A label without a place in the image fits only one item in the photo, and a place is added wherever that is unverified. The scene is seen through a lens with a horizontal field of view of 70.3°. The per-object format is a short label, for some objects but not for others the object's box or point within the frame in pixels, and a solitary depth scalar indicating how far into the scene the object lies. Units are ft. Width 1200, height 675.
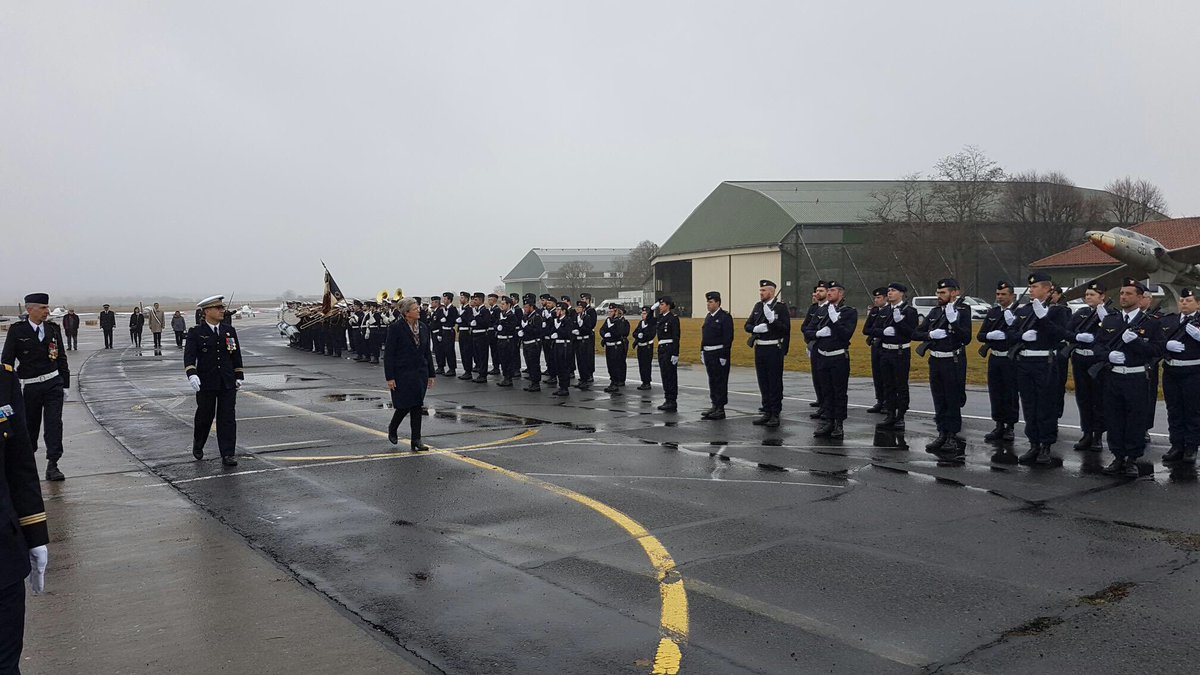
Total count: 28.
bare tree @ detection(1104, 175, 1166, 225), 197.67
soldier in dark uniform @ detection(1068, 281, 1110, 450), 32.04
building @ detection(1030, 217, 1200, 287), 158.92
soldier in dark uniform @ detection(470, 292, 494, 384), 68.44
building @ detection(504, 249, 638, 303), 348.38
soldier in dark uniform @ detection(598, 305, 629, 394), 59.11
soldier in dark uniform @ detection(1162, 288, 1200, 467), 29.32
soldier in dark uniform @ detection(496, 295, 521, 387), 64.34
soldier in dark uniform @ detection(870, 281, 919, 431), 37.81
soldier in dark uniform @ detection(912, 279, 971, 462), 32.35
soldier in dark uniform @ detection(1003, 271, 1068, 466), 30.04
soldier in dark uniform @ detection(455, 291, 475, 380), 69.82
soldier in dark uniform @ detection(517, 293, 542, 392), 60.03
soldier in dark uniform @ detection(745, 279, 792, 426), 40.47
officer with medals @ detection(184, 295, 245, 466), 32.27
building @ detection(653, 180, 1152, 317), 194.70
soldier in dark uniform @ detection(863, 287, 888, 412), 40.47
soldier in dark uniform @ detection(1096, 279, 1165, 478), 27.71
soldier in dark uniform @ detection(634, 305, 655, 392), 56.39
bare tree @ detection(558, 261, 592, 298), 342.23
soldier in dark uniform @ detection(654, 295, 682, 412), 48.03
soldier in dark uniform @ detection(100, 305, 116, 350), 133.18
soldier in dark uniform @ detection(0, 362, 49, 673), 10.43
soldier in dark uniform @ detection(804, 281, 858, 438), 36.63
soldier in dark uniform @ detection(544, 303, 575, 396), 57.62
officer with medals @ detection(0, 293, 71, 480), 29.35
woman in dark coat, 35.14
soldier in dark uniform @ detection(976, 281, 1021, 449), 32.78
